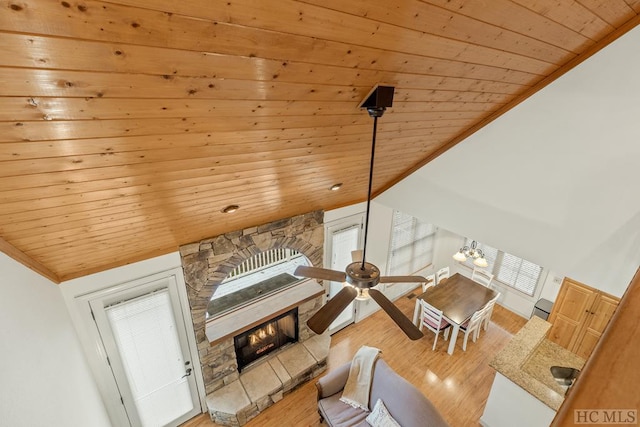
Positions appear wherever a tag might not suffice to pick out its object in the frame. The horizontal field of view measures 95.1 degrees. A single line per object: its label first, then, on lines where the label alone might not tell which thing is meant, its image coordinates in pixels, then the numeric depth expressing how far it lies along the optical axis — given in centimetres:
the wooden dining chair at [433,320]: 500
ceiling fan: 191
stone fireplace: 350
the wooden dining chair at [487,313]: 507
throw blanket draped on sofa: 372
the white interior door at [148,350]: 307
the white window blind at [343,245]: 480
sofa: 326
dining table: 496
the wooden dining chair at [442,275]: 612
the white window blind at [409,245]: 582
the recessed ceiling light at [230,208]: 287
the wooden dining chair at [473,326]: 490
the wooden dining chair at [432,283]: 589
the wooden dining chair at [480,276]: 637
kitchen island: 318
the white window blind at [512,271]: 587
